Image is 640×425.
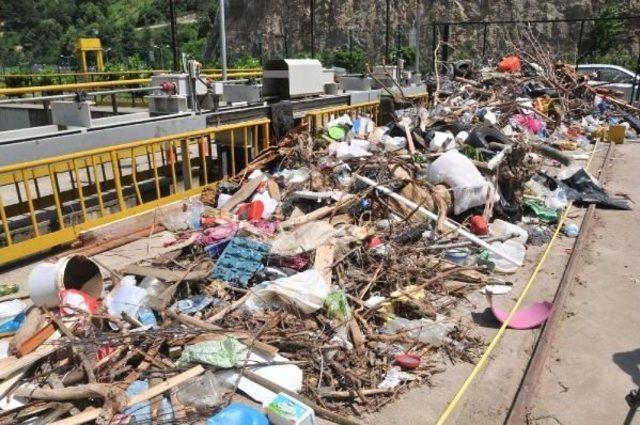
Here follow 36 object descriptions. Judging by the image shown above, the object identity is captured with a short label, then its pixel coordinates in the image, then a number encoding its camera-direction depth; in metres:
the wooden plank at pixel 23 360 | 3.88
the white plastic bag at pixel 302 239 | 5.60
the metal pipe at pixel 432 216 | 6.08
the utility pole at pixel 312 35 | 20.58
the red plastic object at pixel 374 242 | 5.92
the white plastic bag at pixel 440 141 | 8.84
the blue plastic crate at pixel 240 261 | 5.21
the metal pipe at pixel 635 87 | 17.78
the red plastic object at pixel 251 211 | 7.11
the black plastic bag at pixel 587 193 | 8.38
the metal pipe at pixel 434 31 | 20.22
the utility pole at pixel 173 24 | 15.05
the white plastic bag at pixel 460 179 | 6.93
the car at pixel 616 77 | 18.30
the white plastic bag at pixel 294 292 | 4.64
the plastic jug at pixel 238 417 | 3.36
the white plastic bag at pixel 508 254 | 6.05
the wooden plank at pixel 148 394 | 3.47
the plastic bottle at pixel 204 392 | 3.73
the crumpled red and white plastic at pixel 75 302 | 4.71
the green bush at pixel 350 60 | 30.76
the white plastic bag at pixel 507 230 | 6.70
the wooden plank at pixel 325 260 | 5.21
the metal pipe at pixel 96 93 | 7.88
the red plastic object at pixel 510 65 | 17.34
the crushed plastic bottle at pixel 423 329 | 4.58
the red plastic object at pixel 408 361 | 4.20
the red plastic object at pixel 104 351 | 4.11
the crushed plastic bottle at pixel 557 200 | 7.91
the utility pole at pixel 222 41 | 11.02
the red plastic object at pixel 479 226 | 6.58
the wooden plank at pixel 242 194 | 7.60
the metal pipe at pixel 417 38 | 19.28
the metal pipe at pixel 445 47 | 21.26
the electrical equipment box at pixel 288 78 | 10.91
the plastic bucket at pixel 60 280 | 4.77
